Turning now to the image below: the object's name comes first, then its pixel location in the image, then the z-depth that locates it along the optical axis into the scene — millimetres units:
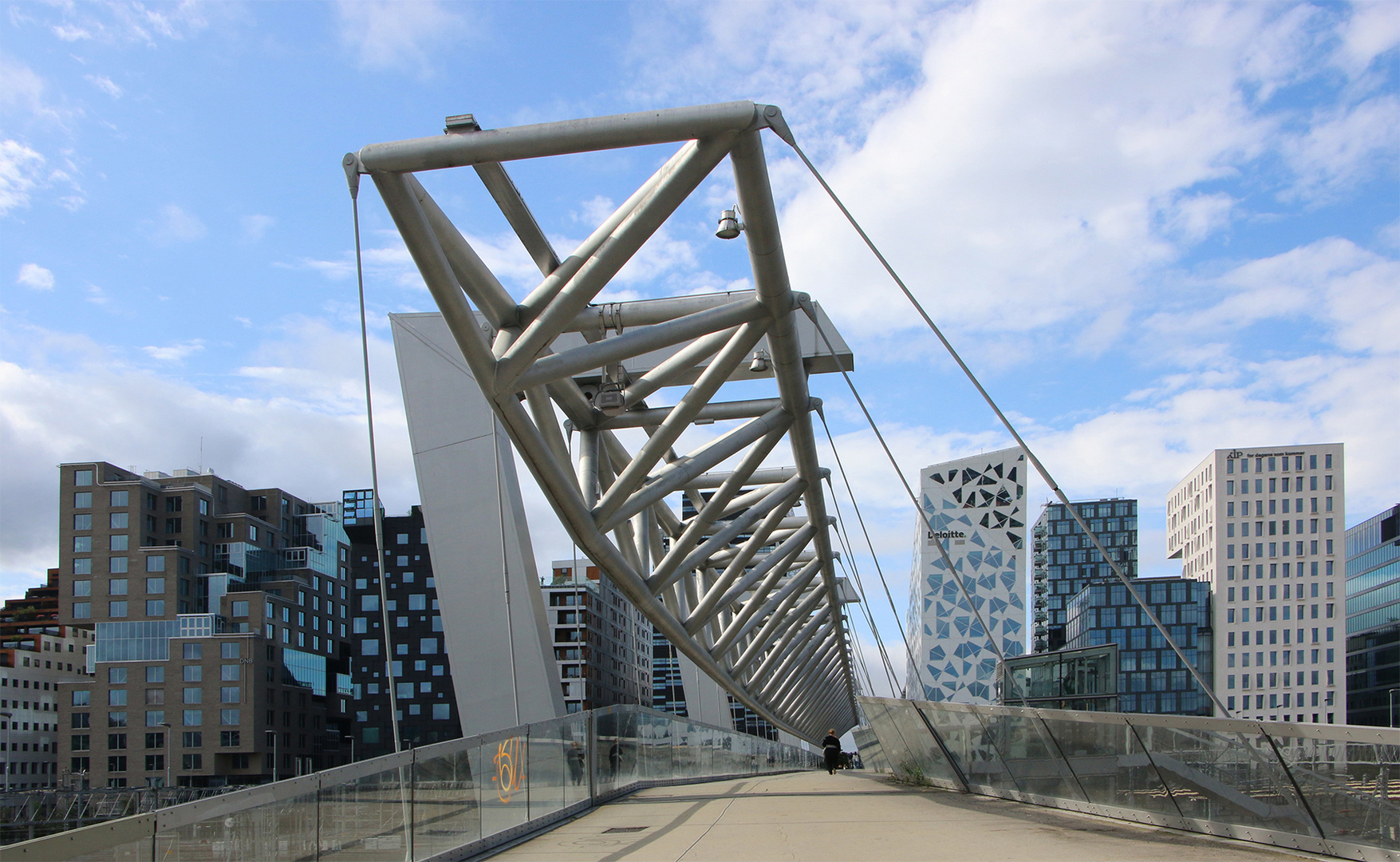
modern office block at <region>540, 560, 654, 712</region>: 100500
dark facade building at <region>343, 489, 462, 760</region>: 90375
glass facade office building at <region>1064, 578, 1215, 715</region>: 100438
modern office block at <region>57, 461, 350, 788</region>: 81562
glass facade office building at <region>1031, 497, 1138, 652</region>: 150625
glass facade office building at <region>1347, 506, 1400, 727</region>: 94438
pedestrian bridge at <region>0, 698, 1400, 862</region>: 6410
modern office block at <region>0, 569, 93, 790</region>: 83438
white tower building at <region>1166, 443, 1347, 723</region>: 95125
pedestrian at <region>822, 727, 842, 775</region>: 28352
